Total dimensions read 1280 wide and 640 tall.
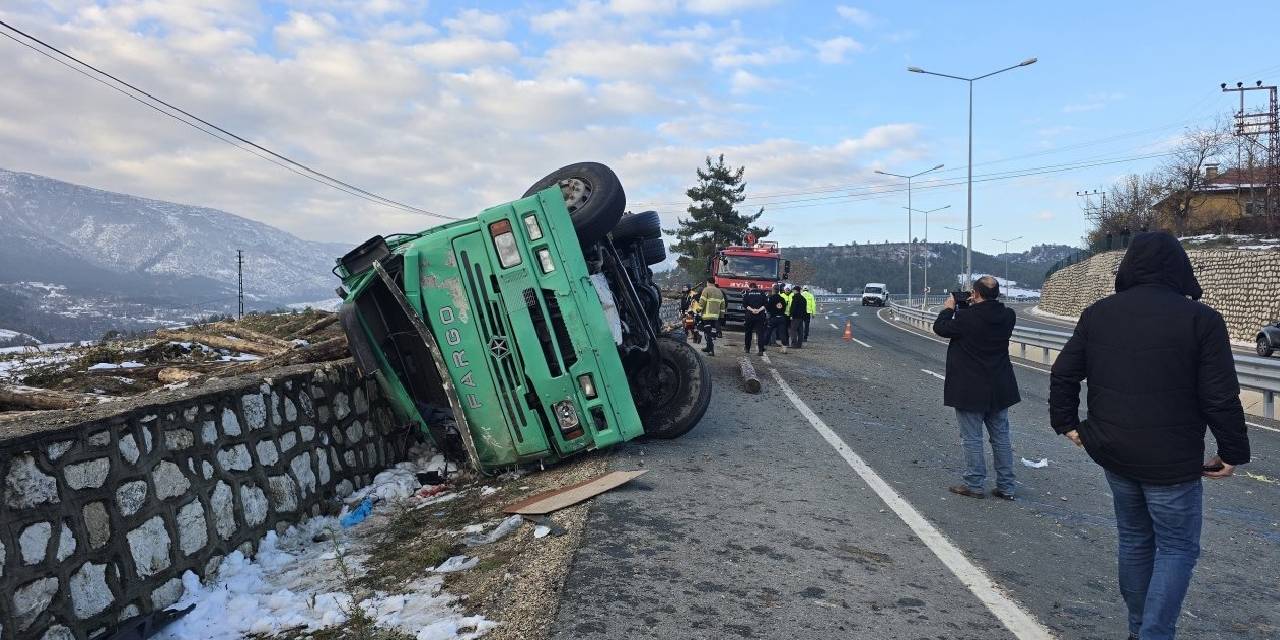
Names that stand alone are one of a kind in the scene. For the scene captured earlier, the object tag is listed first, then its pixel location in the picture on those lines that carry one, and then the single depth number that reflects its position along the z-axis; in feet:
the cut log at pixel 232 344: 31.04
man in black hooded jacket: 10.97
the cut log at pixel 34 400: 19.60
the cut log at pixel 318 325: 36.01
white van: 224.33
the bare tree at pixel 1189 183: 158.71
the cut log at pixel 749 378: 37.92
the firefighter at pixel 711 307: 56.44
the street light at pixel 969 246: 106.73
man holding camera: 20.31
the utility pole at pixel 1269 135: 134.31
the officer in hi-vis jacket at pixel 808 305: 68.72
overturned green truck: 20.62
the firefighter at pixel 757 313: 56.49
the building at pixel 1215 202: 152.15
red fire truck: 77.56
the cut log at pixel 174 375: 23.95
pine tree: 226.58
